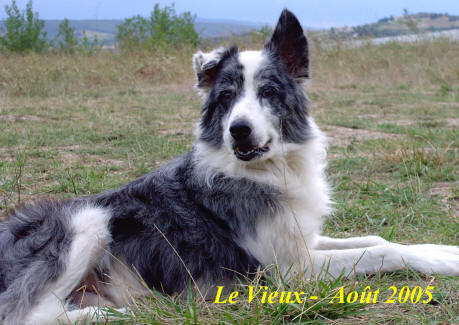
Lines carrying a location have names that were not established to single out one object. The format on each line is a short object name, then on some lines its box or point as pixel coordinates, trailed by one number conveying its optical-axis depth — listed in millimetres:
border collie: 2980
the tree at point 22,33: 16828
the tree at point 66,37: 16906
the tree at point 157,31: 16984
